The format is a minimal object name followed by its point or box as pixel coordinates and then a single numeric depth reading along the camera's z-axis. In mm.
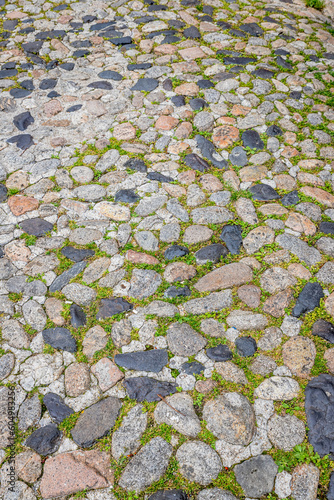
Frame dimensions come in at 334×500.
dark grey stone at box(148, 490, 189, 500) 2176
